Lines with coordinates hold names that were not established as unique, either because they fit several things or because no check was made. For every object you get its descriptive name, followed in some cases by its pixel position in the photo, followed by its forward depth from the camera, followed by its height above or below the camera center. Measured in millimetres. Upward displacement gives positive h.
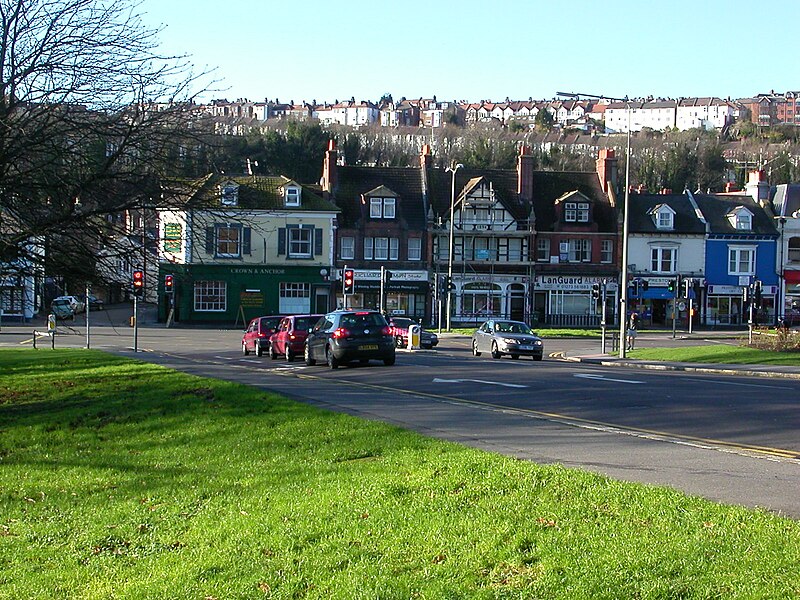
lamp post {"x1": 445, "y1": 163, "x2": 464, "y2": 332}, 59888 +3566
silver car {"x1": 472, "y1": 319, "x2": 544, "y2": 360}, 37831 -1191
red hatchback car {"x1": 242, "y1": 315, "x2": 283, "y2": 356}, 38781 -1170
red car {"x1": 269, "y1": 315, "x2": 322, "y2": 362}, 34156 -1056
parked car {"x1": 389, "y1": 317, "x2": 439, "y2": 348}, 47562 -1327
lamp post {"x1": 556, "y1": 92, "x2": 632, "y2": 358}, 39031 +874
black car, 28375 -904
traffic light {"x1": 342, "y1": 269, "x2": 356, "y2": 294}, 52094 +1490
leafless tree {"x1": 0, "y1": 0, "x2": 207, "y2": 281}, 18344 +3109
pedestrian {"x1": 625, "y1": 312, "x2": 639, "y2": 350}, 46594 -1058
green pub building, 69500 +2487
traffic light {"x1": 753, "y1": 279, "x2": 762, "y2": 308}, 53572 +1369
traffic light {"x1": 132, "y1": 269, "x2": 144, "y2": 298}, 19994 +491
